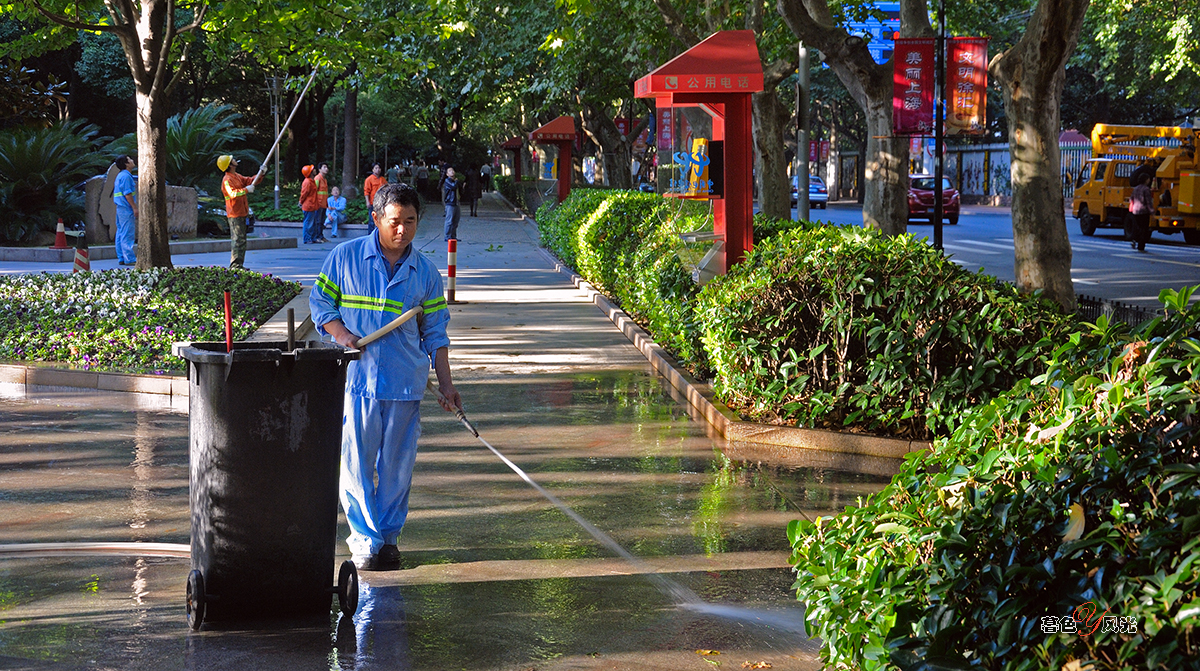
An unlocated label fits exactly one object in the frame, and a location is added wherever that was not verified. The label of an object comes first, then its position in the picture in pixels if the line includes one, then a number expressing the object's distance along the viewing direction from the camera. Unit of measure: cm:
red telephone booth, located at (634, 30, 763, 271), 1122
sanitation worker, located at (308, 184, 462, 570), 555
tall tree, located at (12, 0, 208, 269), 1438
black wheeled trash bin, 478
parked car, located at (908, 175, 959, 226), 3756
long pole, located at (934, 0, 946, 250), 1669
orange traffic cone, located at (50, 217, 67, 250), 2500
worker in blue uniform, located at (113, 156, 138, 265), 2212
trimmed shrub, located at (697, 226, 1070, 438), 796
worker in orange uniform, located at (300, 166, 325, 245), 2852
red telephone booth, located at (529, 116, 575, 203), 3578
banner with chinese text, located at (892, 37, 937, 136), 1391
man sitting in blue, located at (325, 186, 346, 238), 3183
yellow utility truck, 3019
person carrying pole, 1986
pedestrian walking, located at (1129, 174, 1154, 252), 2856
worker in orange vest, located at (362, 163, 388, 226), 2645
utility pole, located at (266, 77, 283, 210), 3634
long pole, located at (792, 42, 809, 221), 1964
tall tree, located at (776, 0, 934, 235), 1309
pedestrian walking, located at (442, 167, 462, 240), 2483
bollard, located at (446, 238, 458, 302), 1697
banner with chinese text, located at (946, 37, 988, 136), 1452
